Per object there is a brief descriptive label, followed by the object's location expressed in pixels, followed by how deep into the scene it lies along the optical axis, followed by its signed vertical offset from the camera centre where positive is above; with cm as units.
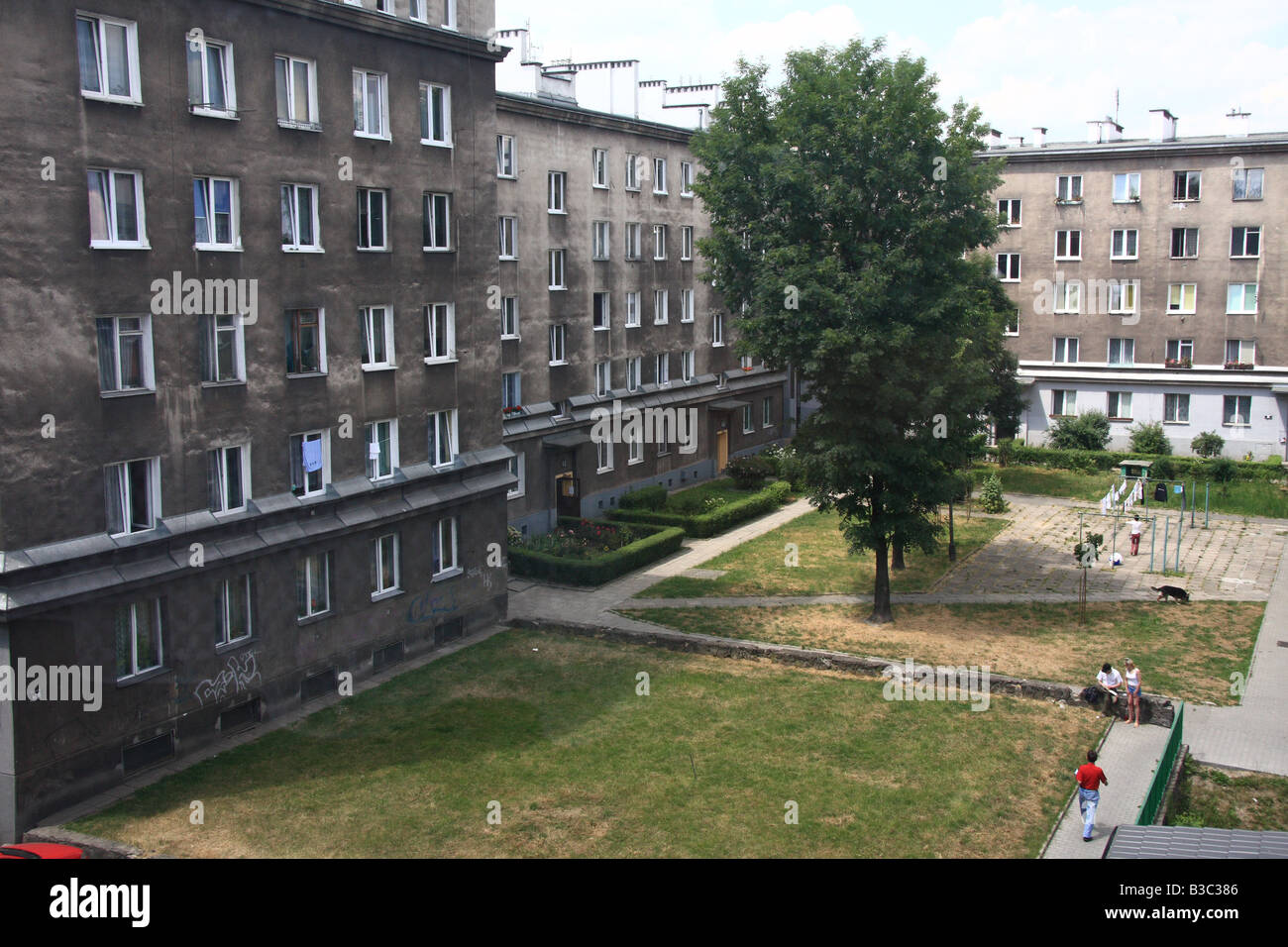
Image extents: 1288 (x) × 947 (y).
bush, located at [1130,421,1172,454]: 5631 -561
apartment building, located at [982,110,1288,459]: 5506 +244
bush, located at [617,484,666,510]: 4628 -696
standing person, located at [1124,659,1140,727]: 2492 -789
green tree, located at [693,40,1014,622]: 3027 +151
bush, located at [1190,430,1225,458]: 5544 -575
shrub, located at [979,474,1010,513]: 4838 -728
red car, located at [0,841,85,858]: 1738 -799
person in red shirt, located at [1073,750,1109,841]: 1939 -797
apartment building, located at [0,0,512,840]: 2012 -63
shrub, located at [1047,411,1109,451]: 5734 -533
